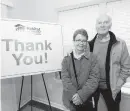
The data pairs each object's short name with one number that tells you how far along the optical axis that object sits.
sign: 1.68
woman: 1.45
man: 1.53
